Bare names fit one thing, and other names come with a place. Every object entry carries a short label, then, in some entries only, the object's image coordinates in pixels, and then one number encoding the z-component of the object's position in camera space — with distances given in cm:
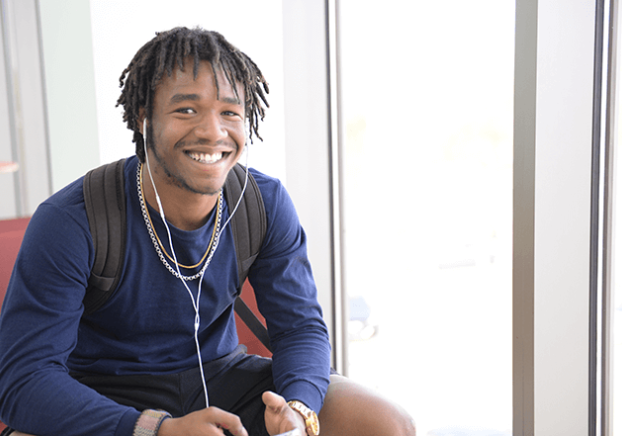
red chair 127
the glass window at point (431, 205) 150
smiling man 93
